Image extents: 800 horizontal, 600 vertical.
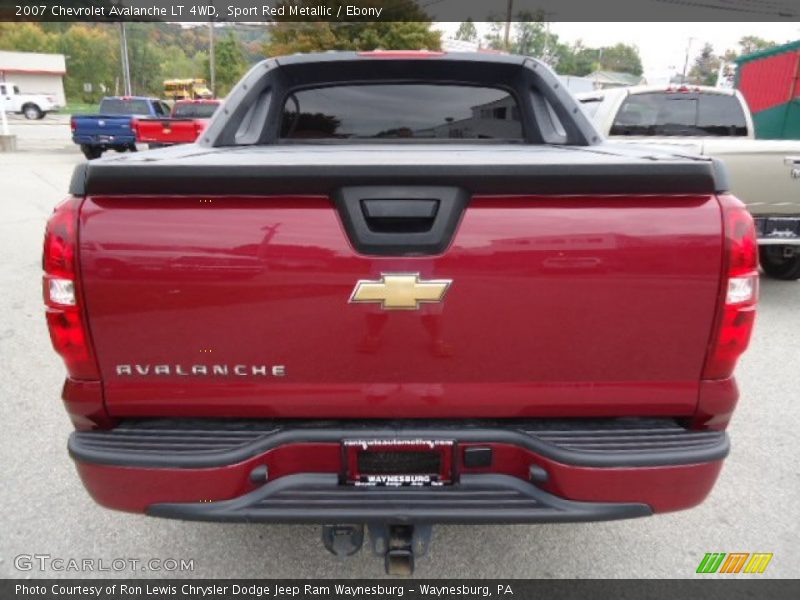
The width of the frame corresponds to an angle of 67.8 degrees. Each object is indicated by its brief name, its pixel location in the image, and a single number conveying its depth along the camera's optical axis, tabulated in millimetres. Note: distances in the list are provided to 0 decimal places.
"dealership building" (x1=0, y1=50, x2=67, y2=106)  65188
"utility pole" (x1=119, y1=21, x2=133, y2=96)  31522
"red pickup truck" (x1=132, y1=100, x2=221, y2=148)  14773
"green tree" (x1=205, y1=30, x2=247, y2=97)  65188
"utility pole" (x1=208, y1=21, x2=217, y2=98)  39941
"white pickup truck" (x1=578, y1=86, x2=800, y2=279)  4957
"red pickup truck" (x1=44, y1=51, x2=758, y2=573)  1624
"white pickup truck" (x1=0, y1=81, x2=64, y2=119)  45094
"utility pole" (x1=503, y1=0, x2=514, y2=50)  34156
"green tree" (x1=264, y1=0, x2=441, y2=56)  25438
